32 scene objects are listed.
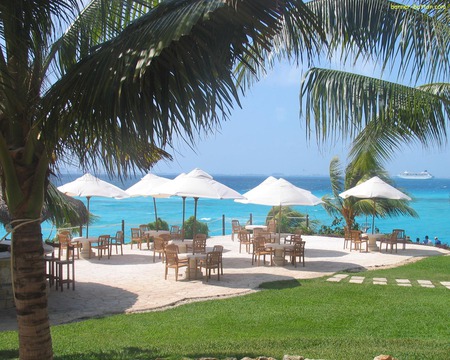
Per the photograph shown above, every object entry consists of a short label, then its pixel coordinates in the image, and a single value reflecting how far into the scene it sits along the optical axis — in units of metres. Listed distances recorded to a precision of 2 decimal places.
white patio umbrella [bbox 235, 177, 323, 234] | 14.80
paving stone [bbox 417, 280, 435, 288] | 11.08
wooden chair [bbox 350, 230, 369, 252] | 17.04
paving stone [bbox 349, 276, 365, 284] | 11.38
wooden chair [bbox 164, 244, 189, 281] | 11.60
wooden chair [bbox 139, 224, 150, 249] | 17.37
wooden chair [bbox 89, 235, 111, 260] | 15.10
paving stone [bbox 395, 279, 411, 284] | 11.41
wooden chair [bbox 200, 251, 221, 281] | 11.54
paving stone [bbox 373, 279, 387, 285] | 11.23
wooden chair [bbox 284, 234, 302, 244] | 15.44
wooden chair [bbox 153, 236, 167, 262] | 14.31
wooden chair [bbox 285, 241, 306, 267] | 13.77
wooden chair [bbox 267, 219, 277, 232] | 19.95
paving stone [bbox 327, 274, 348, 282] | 11.68
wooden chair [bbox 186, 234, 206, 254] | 13.65
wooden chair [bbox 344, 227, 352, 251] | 17.94
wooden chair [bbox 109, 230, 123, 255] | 16.09
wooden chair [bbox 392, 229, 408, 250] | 17.98
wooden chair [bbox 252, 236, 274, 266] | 14.02
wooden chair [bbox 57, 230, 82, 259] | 14.86
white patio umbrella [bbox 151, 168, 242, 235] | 14.12
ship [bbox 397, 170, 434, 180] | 169.23
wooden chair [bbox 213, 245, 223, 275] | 12.15
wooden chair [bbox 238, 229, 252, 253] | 16.93
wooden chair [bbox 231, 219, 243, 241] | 20.17
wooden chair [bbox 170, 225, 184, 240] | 15.65
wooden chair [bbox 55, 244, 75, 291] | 10.38
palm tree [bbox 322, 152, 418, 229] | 22.03
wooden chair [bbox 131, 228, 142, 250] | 17.48
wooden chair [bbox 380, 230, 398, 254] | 16.85
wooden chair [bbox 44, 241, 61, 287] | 10.42
